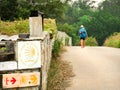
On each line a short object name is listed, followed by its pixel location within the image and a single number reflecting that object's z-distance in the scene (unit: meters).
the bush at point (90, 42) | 55.17
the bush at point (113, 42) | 28.83
